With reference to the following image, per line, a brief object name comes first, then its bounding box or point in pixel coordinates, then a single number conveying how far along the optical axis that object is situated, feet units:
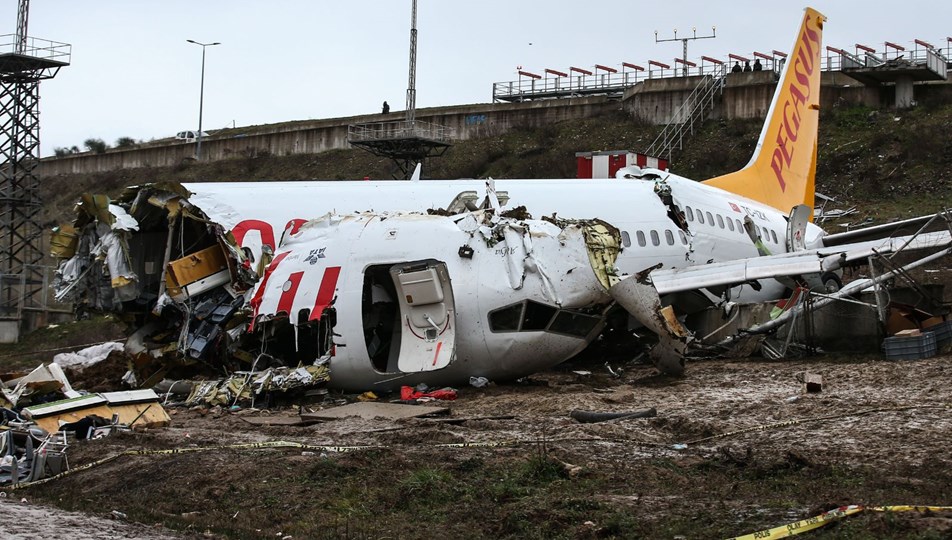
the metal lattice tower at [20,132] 147.54
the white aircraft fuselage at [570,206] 69.36
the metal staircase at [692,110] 192.24
